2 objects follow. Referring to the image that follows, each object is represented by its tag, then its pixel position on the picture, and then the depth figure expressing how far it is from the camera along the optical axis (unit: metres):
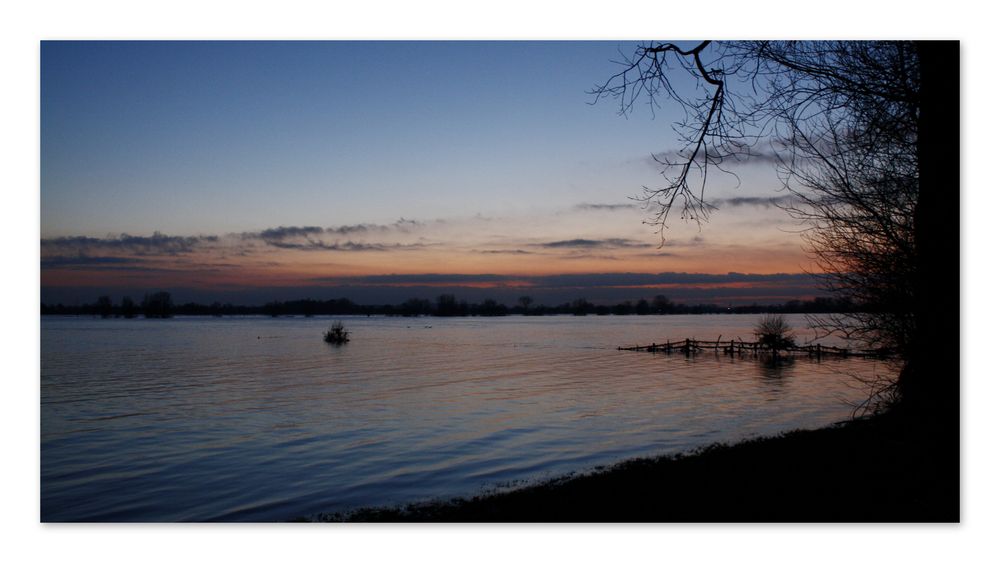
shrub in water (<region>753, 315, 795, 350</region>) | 47.86
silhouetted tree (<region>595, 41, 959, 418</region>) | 6.16
